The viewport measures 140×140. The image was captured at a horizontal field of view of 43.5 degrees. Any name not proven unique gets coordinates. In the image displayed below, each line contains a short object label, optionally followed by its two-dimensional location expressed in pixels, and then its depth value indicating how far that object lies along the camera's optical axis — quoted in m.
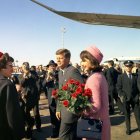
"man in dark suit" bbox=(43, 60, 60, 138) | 4.92
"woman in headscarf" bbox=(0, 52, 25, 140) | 1.79
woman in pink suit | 2.06
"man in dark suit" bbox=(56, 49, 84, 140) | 2.79
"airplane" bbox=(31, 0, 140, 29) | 2.86
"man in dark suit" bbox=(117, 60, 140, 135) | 5.10
